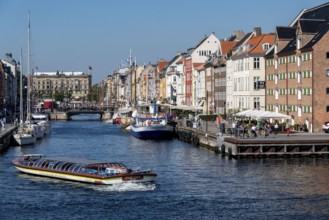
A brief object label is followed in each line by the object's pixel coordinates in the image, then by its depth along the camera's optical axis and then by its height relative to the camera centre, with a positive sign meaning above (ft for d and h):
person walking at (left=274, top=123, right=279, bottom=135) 303.52 -10.23
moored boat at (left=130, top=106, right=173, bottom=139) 380.78 -13.02
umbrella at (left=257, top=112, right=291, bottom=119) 305.12 -5.06
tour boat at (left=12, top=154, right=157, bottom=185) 191.72 -17.59
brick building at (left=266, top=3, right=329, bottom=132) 310.04 +12.99
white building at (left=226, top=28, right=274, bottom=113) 398.83 +15.20
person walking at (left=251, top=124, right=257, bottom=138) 280.74 -10.66
